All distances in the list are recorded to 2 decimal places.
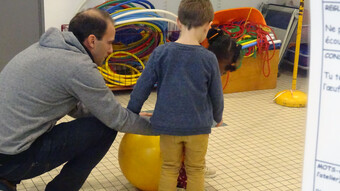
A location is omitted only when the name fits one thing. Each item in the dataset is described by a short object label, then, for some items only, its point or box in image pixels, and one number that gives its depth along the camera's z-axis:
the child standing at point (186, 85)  1.99
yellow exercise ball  2.26
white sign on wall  0.89
